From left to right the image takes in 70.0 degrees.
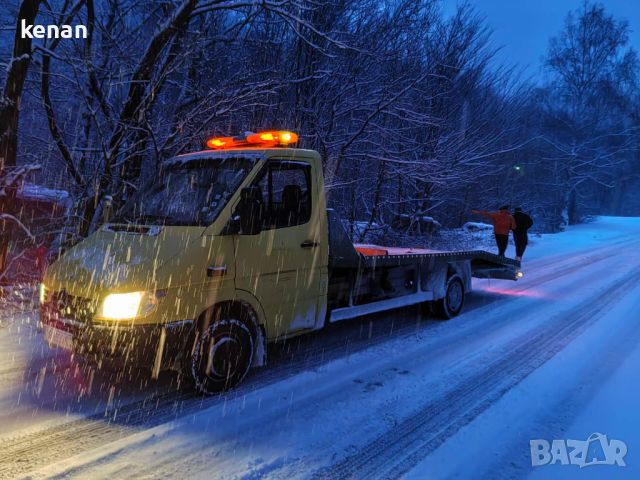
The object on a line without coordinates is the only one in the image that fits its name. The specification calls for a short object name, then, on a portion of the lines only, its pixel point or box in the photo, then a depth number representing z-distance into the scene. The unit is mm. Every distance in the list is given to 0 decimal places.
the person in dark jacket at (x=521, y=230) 12578
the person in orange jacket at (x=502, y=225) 11820
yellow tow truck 3473
